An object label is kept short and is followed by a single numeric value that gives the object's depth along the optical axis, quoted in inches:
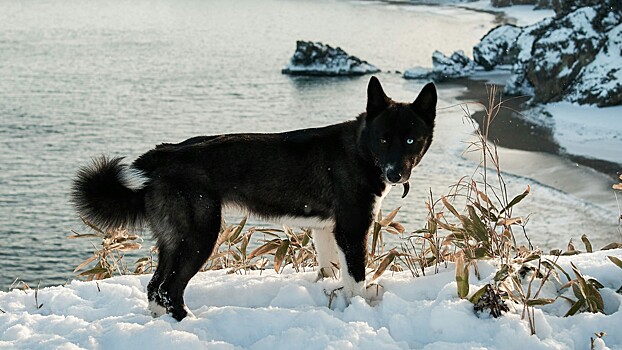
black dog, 207.0
